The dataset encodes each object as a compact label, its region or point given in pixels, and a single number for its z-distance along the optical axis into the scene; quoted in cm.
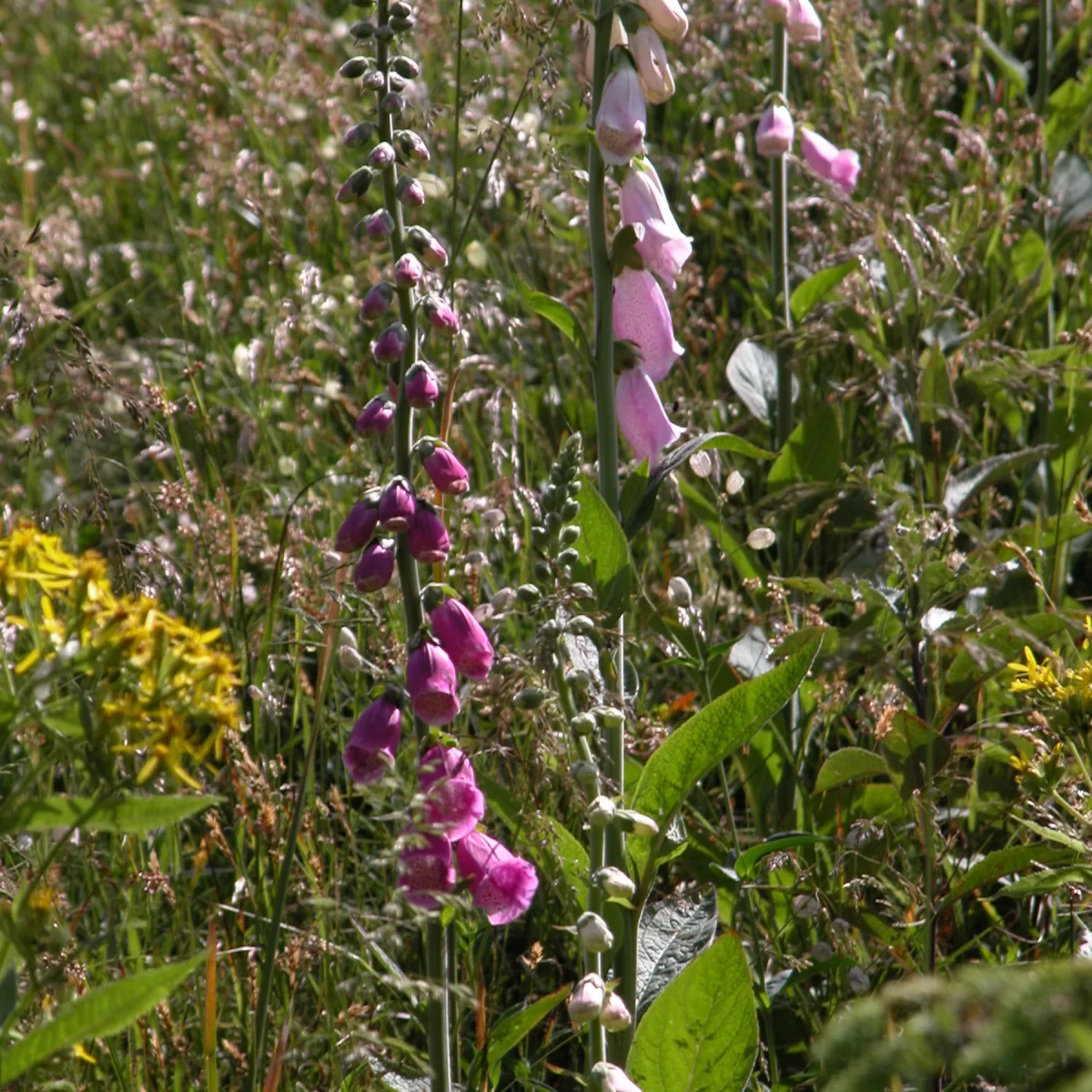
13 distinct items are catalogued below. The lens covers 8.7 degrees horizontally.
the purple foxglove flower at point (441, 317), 292
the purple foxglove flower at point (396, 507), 290
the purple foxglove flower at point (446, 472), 291
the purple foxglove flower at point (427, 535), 291
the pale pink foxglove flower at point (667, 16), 299
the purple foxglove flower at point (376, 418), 292
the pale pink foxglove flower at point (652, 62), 300
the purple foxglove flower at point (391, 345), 291
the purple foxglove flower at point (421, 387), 290
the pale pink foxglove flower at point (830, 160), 337
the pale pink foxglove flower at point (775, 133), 329
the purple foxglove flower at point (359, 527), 290
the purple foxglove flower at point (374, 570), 290
